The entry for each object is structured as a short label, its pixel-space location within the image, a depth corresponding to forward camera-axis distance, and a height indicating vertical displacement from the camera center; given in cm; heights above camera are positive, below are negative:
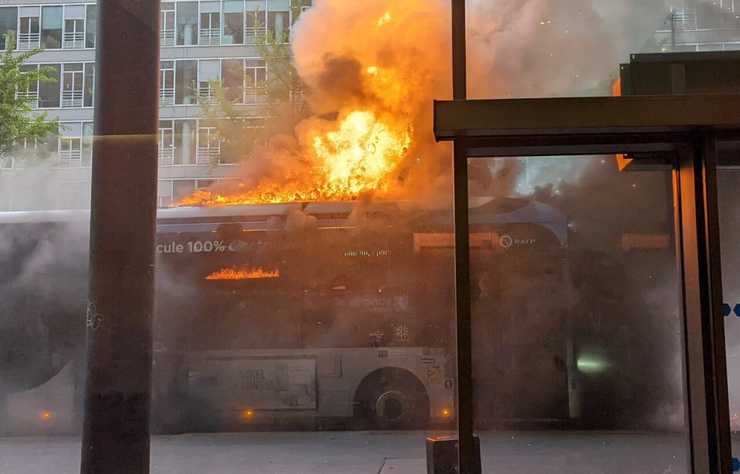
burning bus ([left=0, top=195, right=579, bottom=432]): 736 -17
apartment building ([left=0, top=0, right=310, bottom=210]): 920 +309
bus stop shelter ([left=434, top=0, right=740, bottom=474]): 320 +72
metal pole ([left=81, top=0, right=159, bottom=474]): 399 +38
